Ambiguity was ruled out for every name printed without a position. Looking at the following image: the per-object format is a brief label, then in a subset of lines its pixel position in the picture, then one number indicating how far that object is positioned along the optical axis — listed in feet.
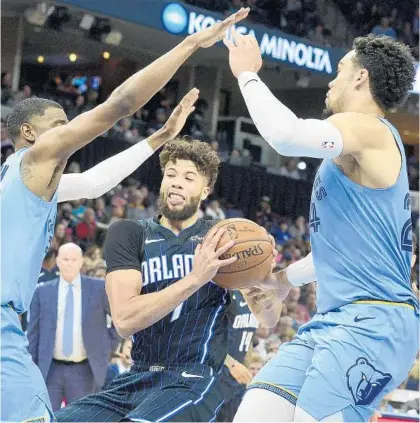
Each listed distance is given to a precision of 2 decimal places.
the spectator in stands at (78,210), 40.86
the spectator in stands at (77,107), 48.81
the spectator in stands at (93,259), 33.24
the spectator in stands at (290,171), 59.52
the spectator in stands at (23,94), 47.60
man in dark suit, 24.34
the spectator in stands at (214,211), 47.14
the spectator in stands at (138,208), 43.28
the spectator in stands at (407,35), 67.15
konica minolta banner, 50.65
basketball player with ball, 12.67
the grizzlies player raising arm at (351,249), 10.58
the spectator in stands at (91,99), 54.04
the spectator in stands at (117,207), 42.24
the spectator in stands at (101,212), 42.27
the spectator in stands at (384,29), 65.82
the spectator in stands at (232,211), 50.80
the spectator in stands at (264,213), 53.72
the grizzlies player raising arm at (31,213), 10.65
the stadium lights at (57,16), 52.90
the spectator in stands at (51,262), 33.53
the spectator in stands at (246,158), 57.99
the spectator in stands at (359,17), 68.03
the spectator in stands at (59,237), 37.09
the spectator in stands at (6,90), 47.29
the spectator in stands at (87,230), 39.68
